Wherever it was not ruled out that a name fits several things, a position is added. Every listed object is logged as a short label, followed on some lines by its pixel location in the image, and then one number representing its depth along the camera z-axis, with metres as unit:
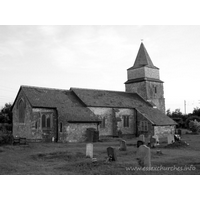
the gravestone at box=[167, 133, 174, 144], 25.27
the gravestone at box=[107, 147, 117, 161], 15.53
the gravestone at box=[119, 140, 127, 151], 21.36
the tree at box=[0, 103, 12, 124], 48.14
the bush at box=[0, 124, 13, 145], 24.84
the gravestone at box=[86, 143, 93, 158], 17.58
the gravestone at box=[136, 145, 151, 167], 13.02
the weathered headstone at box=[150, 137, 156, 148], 23.77
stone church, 31.22
